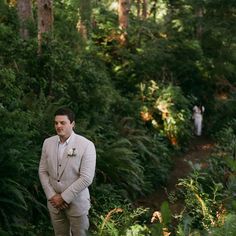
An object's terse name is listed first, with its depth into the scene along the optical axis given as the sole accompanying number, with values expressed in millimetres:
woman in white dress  16172
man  5137
